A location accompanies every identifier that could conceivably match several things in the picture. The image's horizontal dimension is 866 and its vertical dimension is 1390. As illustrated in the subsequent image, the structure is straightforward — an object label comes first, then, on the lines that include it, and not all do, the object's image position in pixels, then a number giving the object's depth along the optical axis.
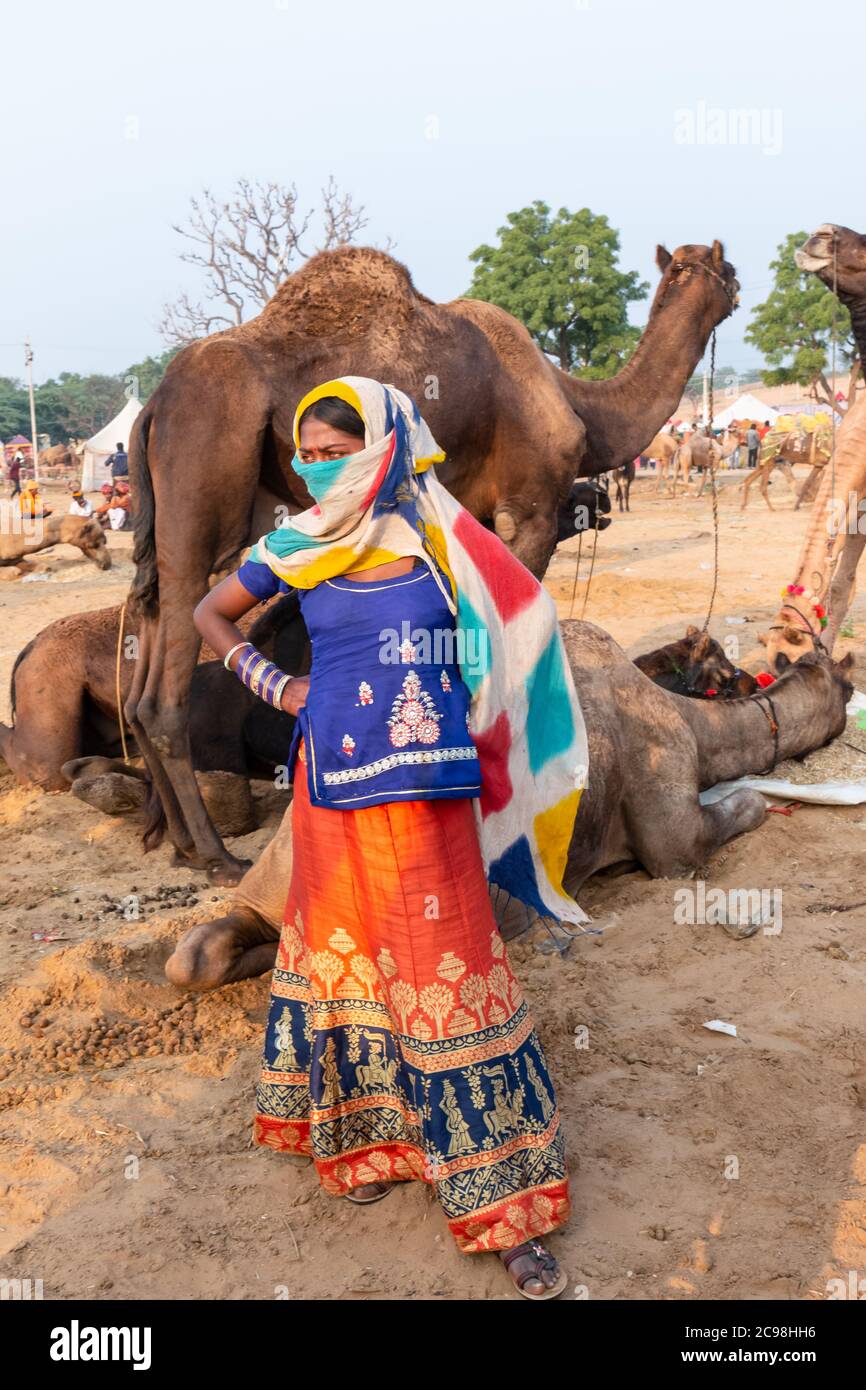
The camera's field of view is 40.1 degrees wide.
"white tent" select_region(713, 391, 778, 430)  43.47
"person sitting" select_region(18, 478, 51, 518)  15.90
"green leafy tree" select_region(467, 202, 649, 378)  27.42
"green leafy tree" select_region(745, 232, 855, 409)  30.14
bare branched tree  21.95
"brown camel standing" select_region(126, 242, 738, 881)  5.31
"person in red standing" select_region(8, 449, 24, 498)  30.42
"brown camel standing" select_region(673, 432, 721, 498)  27.44
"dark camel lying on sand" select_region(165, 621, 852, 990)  4.71
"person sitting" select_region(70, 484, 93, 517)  19.34
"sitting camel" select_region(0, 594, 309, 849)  5.92
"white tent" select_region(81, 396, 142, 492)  28.95
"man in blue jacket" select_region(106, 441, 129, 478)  24.82
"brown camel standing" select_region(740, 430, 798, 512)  22.06
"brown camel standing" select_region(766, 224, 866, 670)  7.20
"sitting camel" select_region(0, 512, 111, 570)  14.75
